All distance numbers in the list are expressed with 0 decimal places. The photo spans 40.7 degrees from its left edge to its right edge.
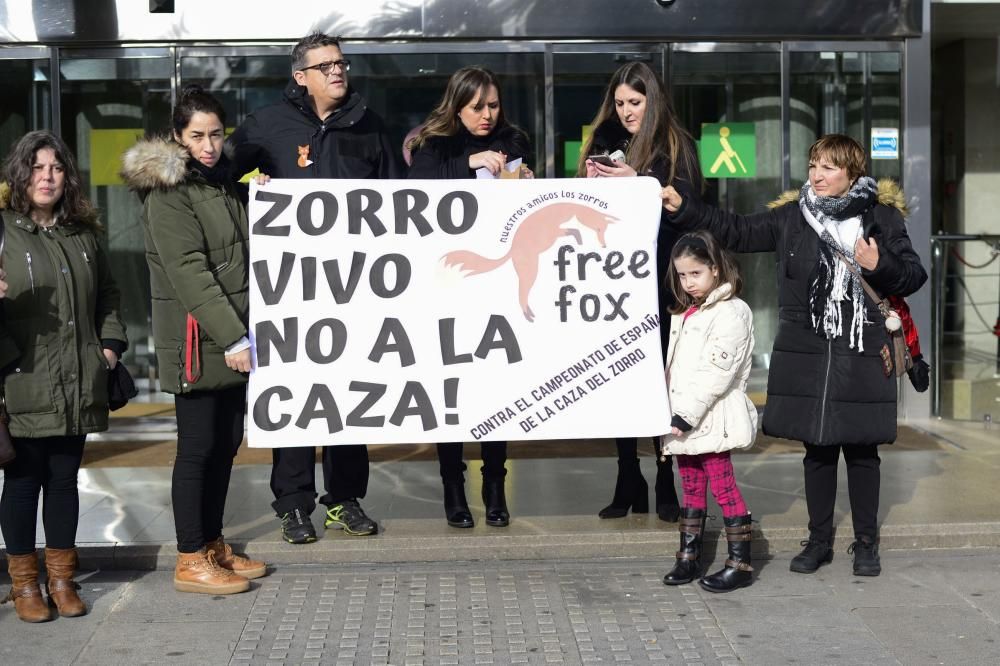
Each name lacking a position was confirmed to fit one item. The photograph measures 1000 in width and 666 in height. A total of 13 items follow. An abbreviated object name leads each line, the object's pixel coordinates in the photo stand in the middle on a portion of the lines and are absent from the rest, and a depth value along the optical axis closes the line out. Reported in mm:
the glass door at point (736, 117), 9523
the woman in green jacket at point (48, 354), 5004
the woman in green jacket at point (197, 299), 5168
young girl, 5273
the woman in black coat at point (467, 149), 5812
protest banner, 5359
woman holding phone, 5711
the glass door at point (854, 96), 9539
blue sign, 9570
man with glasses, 5699
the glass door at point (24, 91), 9211
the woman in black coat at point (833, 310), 5387
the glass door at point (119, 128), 9344
